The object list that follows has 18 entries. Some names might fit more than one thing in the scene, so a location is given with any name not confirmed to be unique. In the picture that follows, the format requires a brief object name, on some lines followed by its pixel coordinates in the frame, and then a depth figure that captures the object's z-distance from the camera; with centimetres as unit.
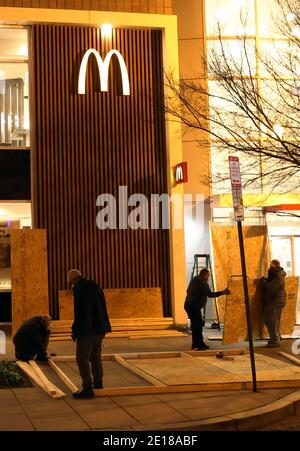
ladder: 1792
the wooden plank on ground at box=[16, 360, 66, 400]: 960
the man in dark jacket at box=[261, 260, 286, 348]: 1443
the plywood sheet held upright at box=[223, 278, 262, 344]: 1414
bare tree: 1370
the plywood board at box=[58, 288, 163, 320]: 1786
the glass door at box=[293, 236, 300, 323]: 2064
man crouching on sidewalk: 1243
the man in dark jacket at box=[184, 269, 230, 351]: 1415
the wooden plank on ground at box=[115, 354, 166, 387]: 1051
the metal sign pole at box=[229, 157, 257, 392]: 1022
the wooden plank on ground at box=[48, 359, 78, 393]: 1017
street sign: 1027
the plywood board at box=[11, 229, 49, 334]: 1684
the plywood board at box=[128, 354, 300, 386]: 1066
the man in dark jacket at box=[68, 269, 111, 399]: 966
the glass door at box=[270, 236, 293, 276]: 2066
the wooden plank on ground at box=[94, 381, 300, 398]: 984
